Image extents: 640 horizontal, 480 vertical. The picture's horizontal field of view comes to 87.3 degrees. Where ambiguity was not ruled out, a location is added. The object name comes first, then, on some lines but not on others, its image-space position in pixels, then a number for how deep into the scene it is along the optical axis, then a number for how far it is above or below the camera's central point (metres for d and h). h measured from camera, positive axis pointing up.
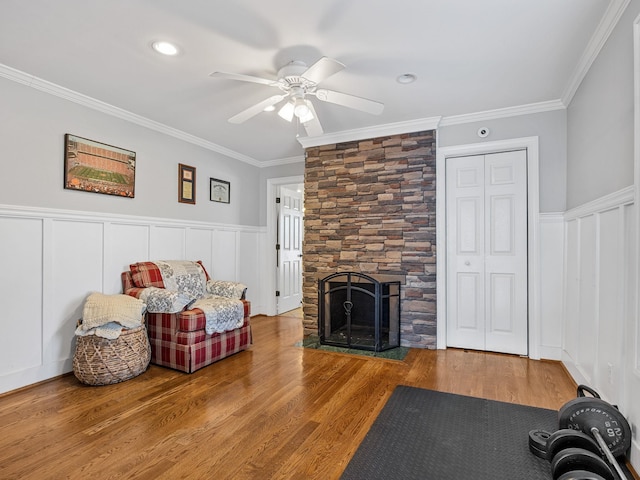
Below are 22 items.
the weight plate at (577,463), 1.43 -0.96
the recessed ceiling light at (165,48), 2.20 +1.29
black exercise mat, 1.64 -1.12
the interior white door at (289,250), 5.37 -0.13
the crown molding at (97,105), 2.58 +1.25
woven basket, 2.60 -0.94
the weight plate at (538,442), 1.73 -1.04
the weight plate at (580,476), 1.32 -0.93
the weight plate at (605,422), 1.66 -0.90
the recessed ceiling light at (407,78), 2.63 +1.31
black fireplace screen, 3.53 -0.78
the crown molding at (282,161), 5.02 +1.24
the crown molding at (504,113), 3.16 +1.30
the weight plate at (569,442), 1.59 -0.96
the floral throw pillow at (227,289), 3.62 -0.52
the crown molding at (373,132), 3.56 +1.26
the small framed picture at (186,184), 3.98 +0.70
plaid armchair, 2.92 -0.85
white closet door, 3.33 -0.08
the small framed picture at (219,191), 4.45 +0.69
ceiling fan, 2.23 +1.06
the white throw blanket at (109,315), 2.60 -0.60
